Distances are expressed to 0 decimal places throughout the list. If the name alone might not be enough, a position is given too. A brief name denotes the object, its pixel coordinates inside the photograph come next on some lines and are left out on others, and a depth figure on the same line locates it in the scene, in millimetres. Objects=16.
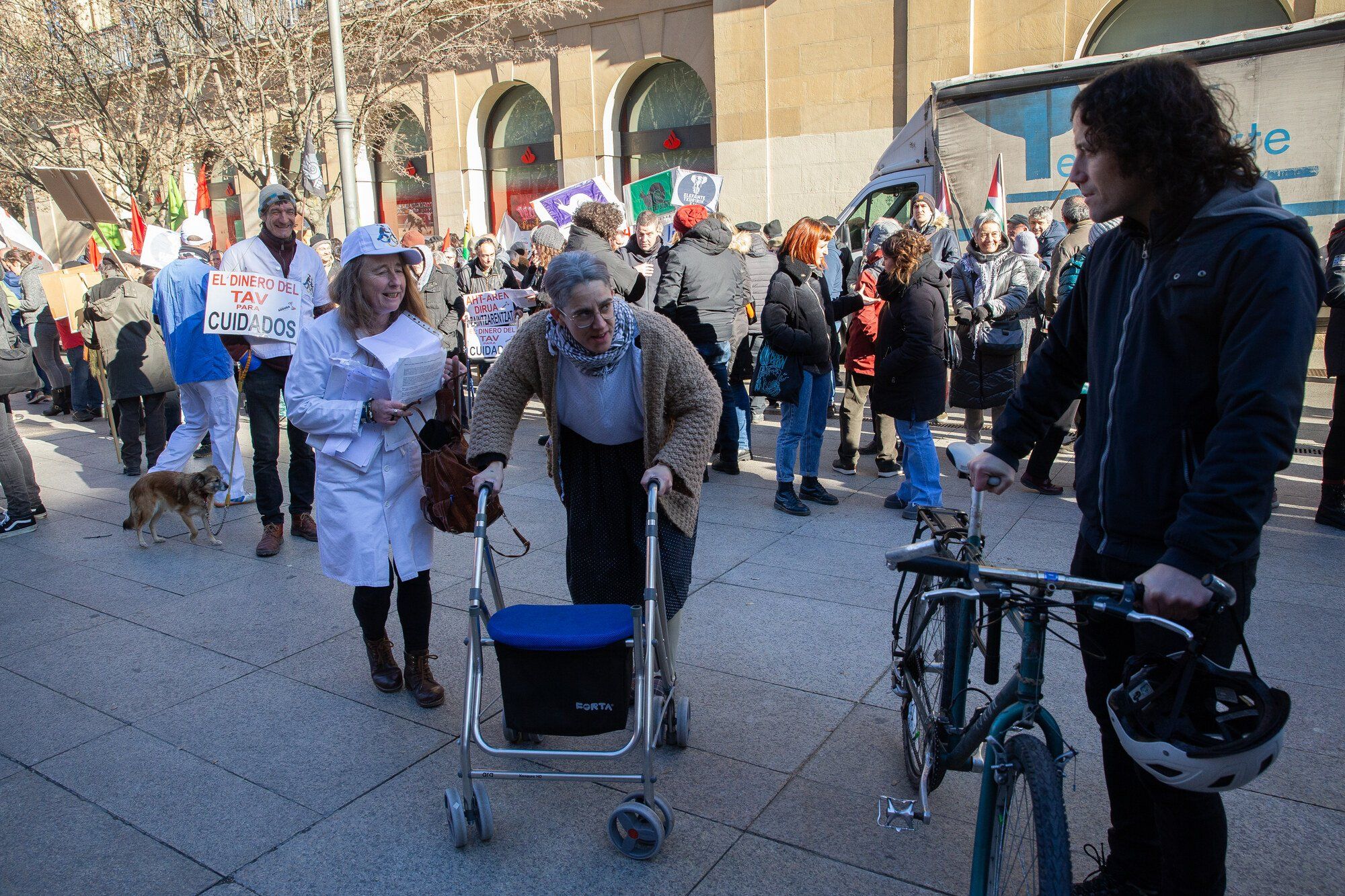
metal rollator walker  2740
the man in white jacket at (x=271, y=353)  5910
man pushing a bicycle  1852
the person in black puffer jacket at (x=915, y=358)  6023
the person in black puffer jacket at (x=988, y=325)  6992
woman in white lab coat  3717
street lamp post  10766
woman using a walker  3039
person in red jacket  7289
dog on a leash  6156
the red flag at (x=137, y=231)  11195
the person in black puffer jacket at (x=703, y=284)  7129
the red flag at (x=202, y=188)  17641
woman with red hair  6363
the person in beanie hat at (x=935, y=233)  9680
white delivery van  9383
